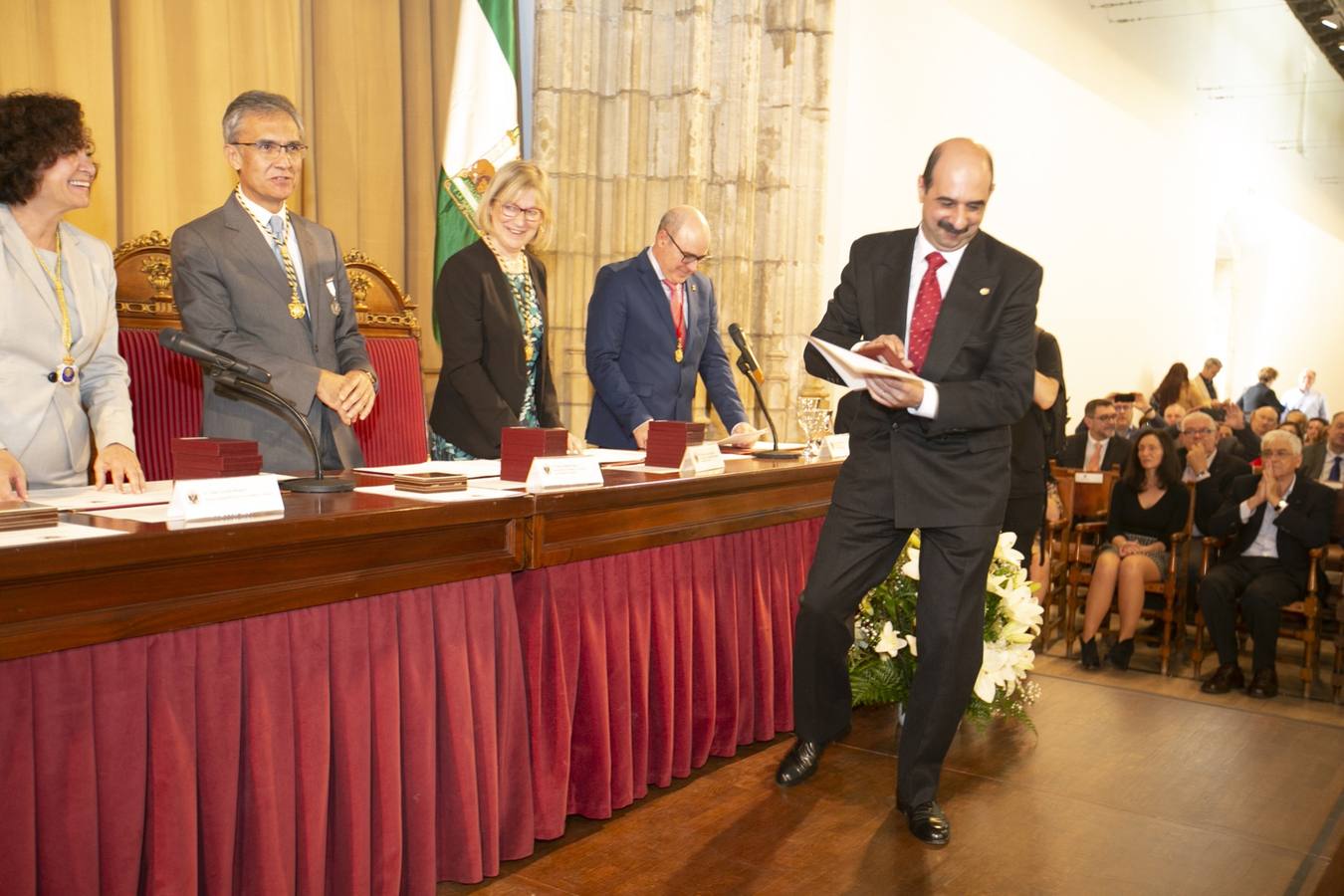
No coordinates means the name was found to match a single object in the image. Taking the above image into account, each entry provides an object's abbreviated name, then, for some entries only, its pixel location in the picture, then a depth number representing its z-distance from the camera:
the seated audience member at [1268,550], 4.66
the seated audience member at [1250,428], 8.51
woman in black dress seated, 4.95
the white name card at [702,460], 2.82
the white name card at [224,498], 1.76
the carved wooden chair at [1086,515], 5.36
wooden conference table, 1.62
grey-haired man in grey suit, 2.42
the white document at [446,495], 2.18
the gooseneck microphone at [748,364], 3.19
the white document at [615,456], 3.12
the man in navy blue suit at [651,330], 3.45
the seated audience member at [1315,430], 9.07
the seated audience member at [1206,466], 5.30
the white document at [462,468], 2.63
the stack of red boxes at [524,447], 2.46
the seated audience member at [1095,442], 6.68
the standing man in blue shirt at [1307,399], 15.45
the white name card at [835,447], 3.51
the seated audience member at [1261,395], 13.99
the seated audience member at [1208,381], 12.08
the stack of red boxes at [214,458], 1.91
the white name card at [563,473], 2.36
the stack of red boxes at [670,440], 2.90
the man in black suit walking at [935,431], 2.46
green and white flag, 4.45
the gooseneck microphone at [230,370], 1.93
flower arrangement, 3.32
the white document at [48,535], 1.56
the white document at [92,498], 1.95
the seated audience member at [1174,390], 10.24
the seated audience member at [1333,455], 7.15
